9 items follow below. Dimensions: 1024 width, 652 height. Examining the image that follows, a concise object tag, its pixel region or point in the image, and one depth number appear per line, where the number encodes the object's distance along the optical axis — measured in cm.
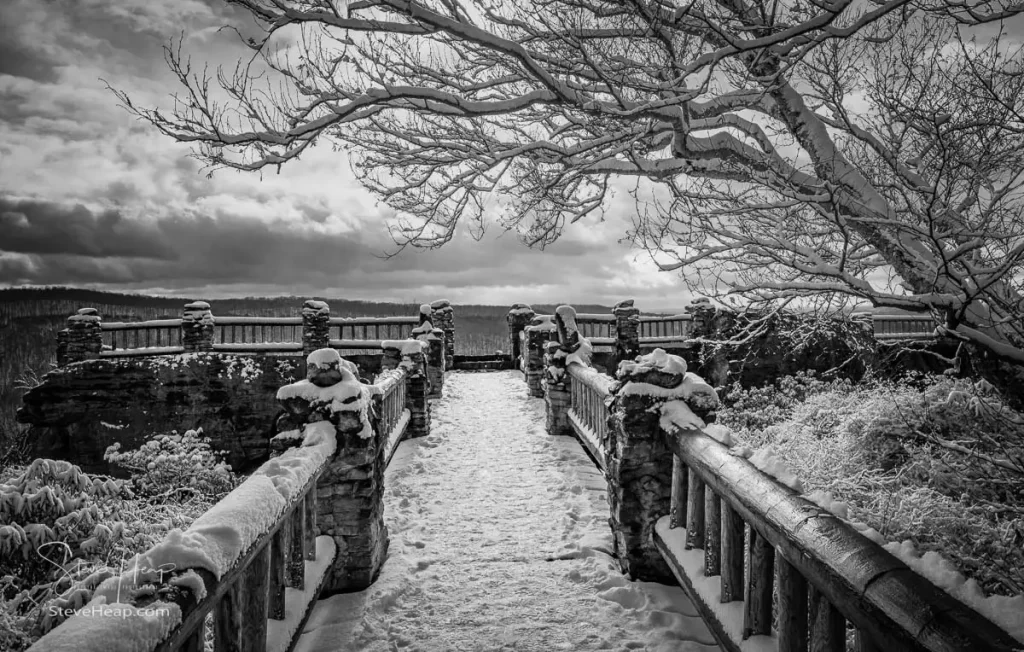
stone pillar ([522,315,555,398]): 1324
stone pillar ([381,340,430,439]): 933
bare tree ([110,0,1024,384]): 492
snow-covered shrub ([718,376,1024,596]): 484
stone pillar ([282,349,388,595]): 390
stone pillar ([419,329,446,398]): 1376
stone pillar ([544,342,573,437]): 915
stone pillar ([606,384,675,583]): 403
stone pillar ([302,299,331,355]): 1759
